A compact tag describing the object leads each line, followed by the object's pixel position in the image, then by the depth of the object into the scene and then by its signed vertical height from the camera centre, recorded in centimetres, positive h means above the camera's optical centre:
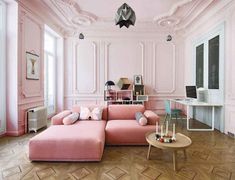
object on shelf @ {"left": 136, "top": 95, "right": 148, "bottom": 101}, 703 -36
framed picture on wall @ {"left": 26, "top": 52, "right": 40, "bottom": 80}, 465 +61
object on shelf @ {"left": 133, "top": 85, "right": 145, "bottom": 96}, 710 -2
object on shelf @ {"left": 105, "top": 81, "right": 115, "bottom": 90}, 679 +19
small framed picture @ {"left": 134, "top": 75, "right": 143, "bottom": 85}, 724 +35
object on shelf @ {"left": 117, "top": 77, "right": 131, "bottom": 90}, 699 +22
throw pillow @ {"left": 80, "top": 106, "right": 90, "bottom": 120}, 416 -59
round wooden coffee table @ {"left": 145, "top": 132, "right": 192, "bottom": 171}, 247 -80
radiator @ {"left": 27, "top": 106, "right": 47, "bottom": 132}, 453 -79
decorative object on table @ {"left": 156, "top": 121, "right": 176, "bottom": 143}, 267 -77
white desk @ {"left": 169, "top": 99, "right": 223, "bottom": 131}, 467 -49
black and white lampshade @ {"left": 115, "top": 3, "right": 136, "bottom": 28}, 305 +127
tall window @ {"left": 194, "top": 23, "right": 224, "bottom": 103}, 473 +78
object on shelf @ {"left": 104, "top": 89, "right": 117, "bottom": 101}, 697 -26
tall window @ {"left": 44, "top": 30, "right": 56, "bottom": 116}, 647 +65
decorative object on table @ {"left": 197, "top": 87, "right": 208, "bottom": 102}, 551 -18
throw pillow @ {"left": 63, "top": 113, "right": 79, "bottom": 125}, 369 -65
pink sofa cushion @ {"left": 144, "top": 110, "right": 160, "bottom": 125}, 381 -66
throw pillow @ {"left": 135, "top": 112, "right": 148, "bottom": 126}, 364 -65
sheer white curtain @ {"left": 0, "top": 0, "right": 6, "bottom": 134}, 409 +47
